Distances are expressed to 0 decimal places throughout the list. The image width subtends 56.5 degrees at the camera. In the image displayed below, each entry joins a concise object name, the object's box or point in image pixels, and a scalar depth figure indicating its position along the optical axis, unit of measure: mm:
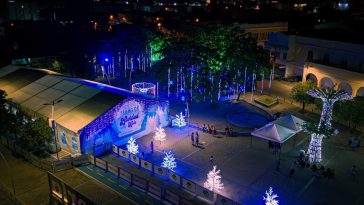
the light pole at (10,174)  24241
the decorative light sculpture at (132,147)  29750
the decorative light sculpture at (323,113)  28203
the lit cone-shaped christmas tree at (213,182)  24250
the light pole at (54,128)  26525
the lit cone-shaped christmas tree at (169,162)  27172
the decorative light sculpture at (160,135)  32206
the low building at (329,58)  44062
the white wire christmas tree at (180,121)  35375
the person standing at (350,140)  31709
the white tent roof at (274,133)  29980
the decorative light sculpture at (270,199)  22141
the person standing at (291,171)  26562
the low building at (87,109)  28781
